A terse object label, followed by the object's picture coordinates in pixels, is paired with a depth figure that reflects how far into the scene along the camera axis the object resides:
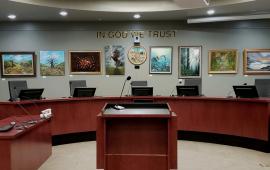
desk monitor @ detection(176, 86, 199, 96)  4.47
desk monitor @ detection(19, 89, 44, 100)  3.95
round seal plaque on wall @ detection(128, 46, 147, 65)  5.90
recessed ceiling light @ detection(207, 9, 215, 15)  4.91
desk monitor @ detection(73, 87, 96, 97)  4.40
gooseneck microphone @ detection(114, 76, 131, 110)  2.55
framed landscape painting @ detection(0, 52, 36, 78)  5.76
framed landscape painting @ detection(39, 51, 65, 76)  5.83
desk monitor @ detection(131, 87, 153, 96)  4.53
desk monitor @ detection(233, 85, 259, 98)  3.95
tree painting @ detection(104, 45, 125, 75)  5.89
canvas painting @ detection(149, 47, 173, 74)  5.86
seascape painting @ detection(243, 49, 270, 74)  5.59
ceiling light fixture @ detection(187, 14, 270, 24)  5.01
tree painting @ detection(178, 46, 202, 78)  5.81
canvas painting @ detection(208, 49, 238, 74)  5.70
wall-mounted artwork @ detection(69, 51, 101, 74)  5.86
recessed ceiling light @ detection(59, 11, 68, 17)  4.94
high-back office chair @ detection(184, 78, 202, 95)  4.81
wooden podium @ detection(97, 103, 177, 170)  2.39
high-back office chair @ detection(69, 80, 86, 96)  4.79
